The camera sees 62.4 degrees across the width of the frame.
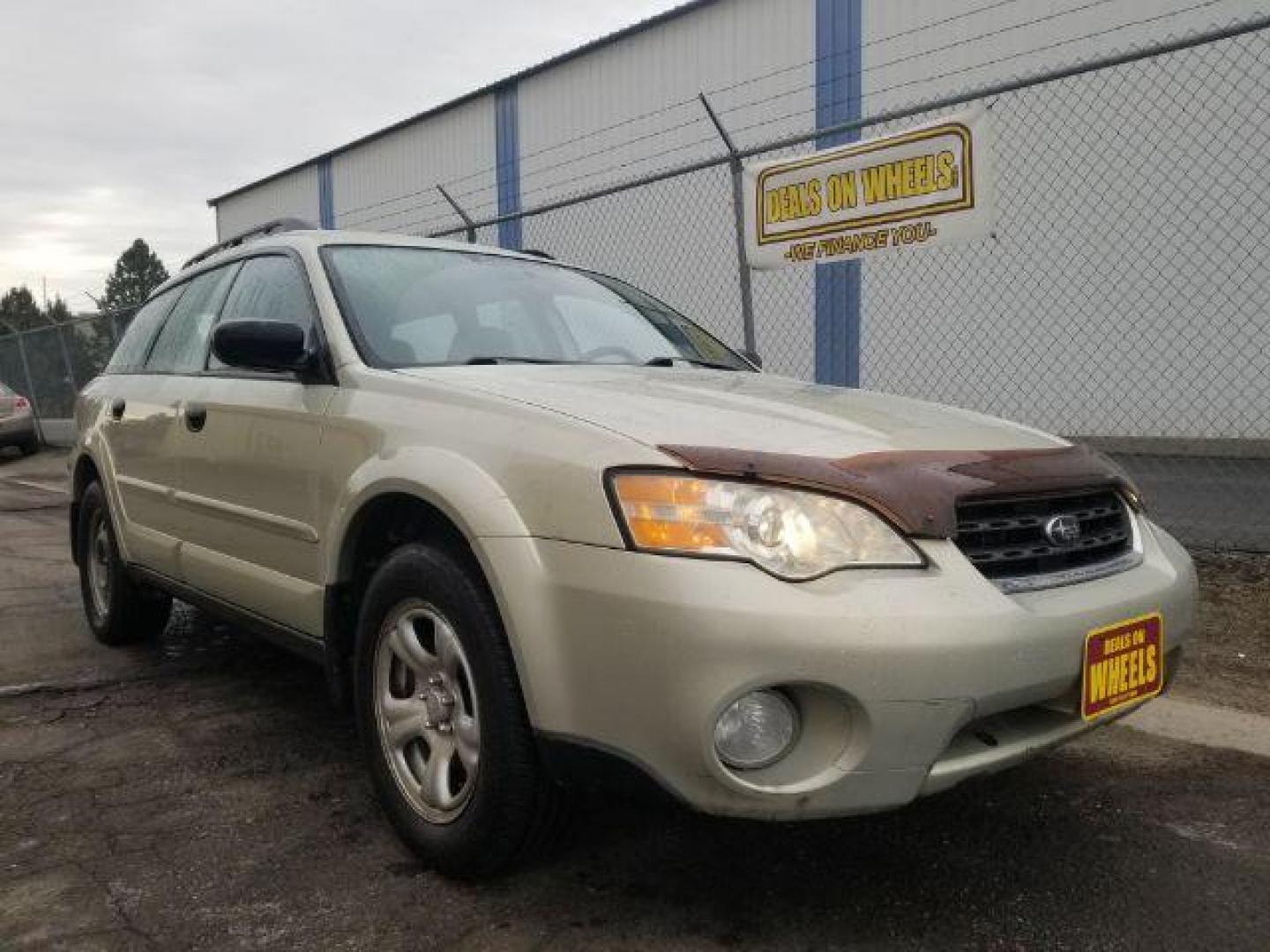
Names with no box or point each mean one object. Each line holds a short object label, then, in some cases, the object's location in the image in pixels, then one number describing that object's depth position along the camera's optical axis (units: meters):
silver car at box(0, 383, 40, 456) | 14.77
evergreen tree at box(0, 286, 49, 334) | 55.14
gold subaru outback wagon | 1.87
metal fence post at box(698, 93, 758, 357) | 5.91
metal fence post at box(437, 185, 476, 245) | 7.61
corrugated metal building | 9.83
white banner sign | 5.06
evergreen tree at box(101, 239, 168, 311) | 76.00
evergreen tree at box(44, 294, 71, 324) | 59.75
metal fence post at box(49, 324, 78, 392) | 15.97
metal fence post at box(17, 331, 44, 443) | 17.52
